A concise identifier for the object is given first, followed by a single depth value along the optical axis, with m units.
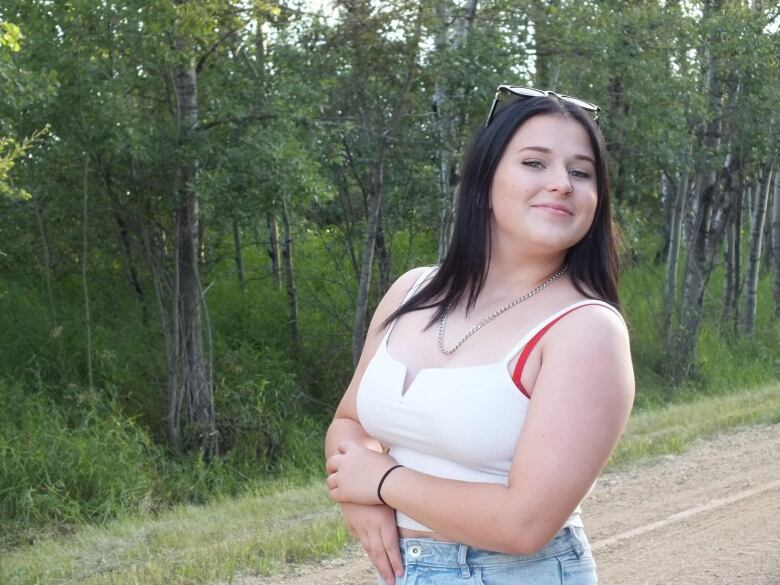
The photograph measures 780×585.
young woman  2.03
